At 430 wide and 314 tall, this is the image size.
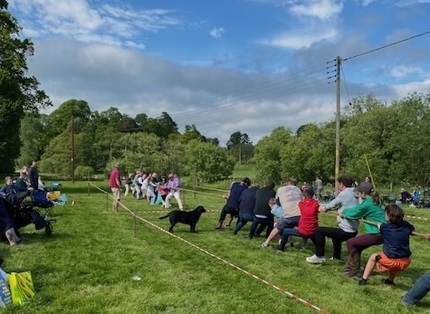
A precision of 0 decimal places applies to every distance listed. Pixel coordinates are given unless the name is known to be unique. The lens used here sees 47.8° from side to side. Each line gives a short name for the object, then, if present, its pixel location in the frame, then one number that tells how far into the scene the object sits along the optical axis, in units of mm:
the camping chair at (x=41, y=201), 14591
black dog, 12562
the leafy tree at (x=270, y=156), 67188
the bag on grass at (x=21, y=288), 6027
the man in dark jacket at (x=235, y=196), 13266
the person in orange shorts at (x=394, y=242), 7250
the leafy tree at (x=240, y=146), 135738
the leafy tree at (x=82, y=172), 59500
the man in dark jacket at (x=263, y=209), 11477
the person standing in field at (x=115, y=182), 18062
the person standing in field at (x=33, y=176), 17375
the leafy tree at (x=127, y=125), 115788
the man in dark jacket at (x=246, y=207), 12133
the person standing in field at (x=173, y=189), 18938
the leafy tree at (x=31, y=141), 77506
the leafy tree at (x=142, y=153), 58969
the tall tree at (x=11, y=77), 29125
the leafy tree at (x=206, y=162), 69562
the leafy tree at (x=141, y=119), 128625
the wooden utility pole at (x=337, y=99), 28172
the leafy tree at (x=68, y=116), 91500
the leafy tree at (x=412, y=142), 44844
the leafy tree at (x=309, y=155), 58250
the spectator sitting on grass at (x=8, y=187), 12397
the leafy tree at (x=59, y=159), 62312
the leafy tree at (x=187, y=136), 102125
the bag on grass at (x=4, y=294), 5898
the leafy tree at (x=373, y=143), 47156
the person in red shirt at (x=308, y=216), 9312
